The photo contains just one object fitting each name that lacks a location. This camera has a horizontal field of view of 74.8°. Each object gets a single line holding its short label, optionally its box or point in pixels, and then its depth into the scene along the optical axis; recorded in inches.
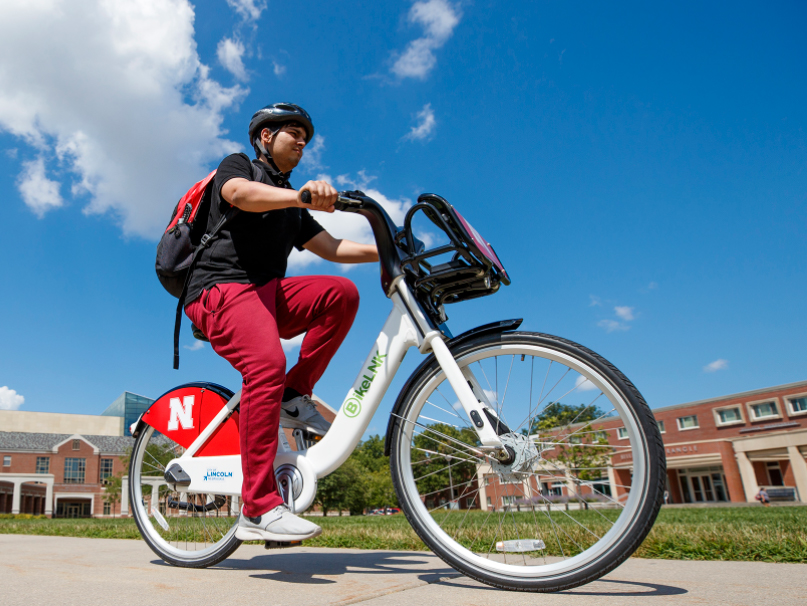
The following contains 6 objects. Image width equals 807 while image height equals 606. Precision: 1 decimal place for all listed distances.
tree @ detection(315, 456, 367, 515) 1722.4
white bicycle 68.6
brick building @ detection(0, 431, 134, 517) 2213.3
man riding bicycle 85.0
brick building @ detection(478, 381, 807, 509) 1421.0
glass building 3774.1
